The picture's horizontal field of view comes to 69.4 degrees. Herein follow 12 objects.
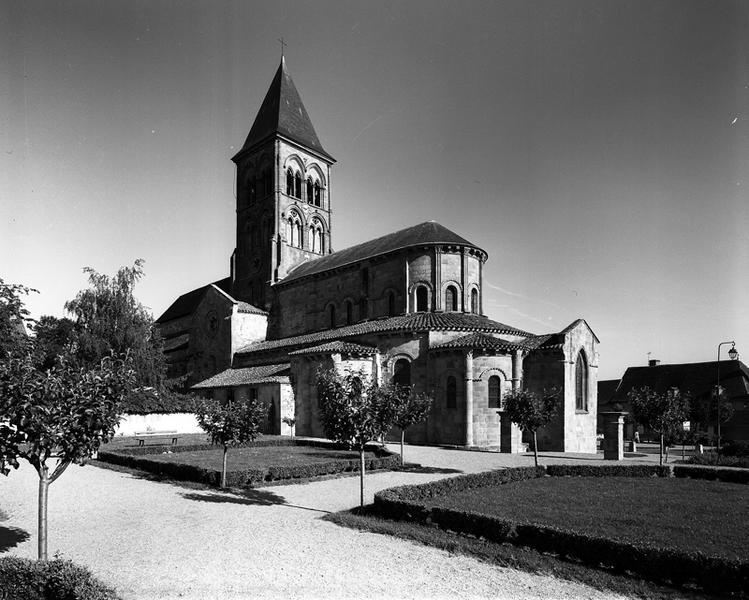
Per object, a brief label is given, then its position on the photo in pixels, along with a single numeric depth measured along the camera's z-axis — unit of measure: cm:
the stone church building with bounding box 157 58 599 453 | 3080
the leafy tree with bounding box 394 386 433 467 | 1956
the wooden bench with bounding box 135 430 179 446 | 3584
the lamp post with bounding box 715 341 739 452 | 3156
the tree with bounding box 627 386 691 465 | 2467
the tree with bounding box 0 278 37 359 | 1800
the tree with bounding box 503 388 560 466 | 2075
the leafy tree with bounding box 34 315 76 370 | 3869
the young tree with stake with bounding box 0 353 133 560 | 893
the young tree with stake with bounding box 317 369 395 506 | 1443
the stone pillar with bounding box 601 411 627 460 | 2623
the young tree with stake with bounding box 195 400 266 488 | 1675
